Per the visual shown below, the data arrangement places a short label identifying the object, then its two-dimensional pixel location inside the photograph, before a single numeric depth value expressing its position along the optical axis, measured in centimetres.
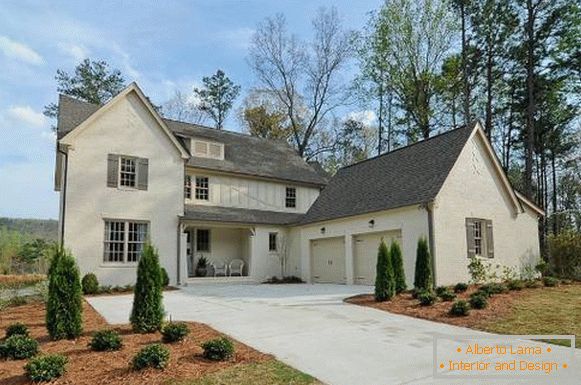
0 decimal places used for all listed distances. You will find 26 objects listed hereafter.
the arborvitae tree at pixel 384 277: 1188
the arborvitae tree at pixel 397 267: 1259
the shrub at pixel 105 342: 677
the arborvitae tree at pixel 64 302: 762
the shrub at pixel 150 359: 580
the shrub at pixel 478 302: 1020
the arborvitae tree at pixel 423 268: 1274
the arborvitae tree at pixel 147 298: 795
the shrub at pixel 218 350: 628
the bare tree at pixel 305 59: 3531
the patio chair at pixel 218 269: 2135
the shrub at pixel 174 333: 722
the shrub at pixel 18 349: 650
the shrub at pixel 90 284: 1616
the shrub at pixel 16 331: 766
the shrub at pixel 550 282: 1445
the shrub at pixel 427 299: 1084
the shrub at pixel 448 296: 1133
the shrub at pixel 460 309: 960
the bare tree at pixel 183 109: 3981
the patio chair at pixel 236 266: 2189
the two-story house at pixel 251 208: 1647
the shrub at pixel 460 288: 1297
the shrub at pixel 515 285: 1323
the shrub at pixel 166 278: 1759
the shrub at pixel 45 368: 541
